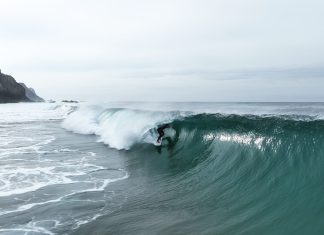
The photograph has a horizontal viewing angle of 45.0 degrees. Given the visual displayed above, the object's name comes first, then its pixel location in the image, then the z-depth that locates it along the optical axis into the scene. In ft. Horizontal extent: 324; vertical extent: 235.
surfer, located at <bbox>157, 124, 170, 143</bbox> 50.43
